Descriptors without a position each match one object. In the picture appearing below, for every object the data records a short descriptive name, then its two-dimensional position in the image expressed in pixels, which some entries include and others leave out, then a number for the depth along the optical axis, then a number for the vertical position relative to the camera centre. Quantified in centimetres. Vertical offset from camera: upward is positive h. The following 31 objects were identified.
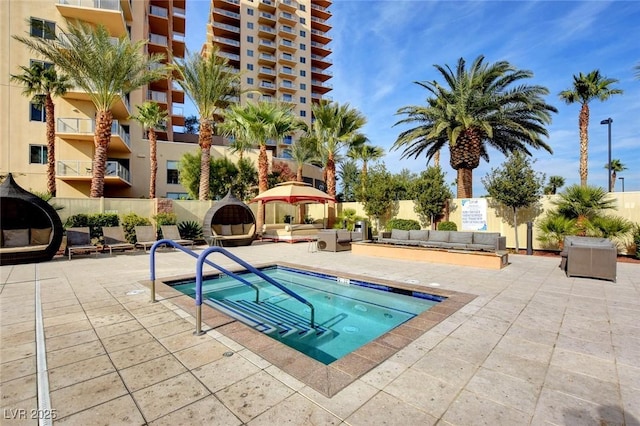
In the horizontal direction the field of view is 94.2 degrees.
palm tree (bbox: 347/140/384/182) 2713 +540
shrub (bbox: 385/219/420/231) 1533 -69
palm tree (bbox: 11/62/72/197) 1466 +613
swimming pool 416 -176
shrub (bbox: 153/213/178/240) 1378 -39
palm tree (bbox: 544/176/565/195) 3578 +365
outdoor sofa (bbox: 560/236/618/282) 644 -108
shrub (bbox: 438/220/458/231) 1395 -71
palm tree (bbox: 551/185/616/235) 1052 +26
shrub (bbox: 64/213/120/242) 1195 -45
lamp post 1630 +494
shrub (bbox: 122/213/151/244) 1284 -56
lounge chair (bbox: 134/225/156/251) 1181 -100
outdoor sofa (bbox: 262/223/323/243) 1560 -124
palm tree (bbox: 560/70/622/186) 1777 +715
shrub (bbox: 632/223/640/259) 967 -91
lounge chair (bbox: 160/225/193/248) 1245 -93
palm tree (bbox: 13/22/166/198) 1458 +725
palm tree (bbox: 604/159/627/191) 3670 +546
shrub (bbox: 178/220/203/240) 1484 -99
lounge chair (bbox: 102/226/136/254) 1096 -107
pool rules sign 1370 -15
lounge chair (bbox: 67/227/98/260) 977 -106
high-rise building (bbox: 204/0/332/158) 4428 +2566
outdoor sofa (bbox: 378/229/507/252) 927 -98
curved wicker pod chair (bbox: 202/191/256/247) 1283 -62
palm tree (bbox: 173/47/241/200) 1642 +702
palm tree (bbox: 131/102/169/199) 1933 +603
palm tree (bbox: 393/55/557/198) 1417 +494
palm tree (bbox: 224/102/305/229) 1628 +488
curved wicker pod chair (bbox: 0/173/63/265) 858 -57
